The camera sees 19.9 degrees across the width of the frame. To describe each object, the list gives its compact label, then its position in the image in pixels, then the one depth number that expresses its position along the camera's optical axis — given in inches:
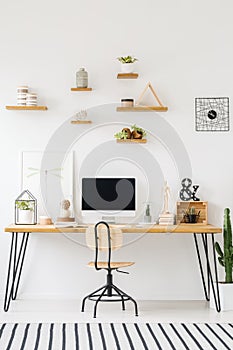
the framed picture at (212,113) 228.5
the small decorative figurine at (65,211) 220.7
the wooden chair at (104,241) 198.7
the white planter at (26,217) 219.0
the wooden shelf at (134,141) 225.0
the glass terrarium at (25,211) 219.0
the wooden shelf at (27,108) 223.8
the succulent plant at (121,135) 225.1
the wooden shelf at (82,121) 226.7
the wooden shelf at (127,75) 224.4
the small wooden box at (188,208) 224.8
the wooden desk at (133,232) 207.3
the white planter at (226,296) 207.8
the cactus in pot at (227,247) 212.1
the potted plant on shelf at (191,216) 222.5
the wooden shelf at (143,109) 225.1
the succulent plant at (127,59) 223.9
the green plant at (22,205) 219.7
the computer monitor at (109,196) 222.2
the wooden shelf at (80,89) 224.5
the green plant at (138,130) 226.1
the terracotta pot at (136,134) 225.1
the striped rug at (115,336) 160.9
